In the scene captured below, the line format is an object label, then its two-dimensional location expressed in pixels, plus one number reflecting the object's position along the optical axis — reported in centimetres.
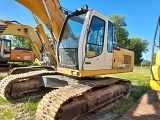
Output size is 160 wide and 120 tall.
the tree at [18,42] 2877
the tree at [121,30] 2836
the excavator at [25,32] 614
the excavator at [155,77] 248
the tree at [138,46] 2964
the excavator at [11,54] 837
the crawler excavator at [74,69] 261
